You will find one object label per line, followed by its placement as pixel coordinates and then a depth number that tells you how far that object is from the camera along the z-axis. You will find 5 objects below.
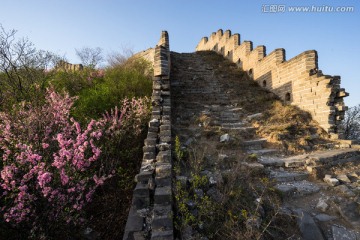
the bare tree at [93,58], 25.64
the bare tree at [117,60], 14.76
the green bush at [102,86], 6.61
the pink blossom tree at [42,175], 2.83
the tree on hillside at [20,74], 7.24
